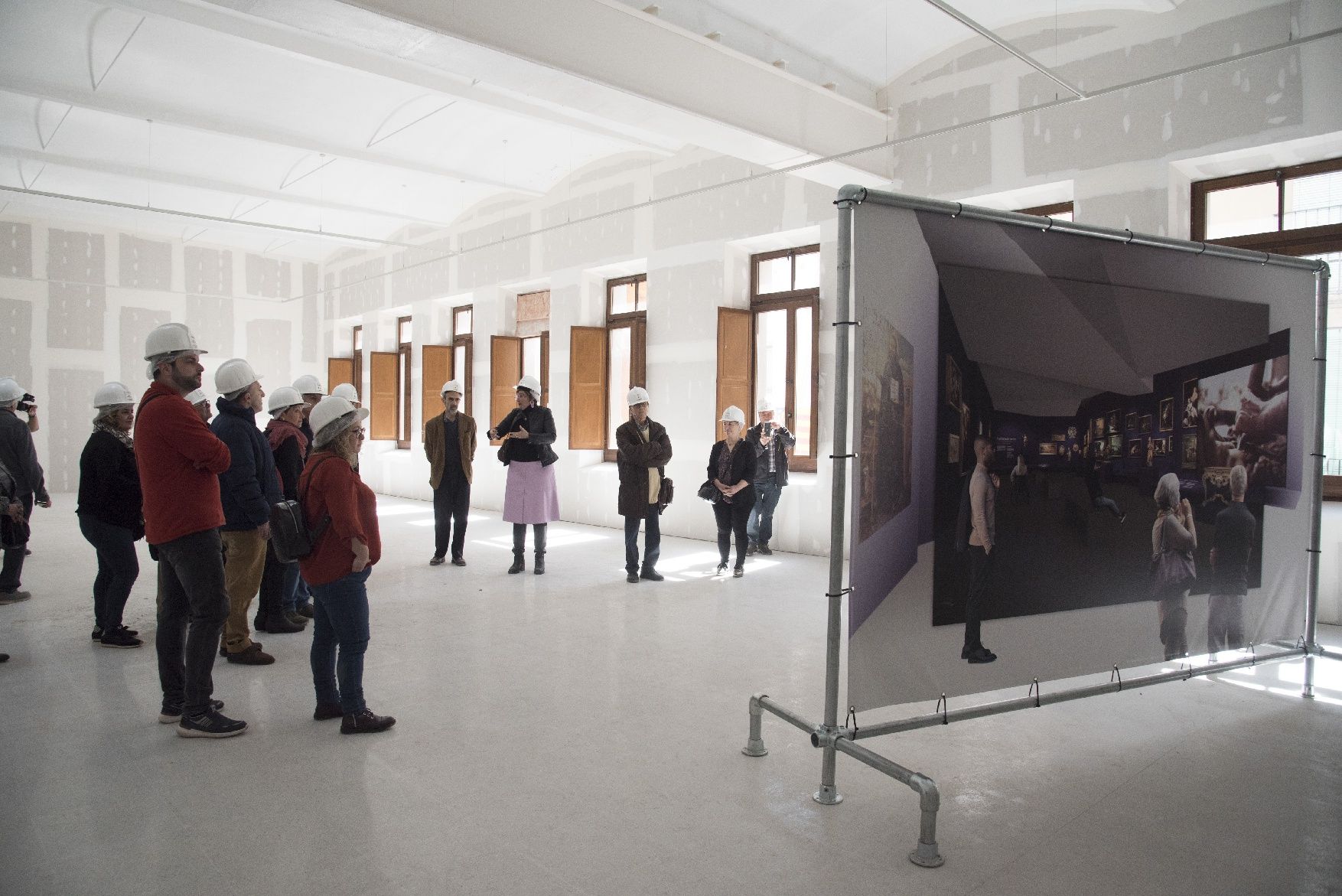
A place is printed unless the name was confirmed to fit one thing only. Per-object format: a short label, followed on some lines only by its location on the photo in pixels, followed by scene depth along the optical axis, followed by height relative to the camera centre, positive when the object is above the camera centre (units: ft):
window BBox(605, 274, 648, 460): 32.81 +2.90
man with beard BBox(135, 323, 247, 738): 9.92 -1.17
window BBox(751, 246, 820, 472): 27.22 +2.47
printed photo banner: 8.46 -0.40
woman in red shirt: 10.14 -1.67
